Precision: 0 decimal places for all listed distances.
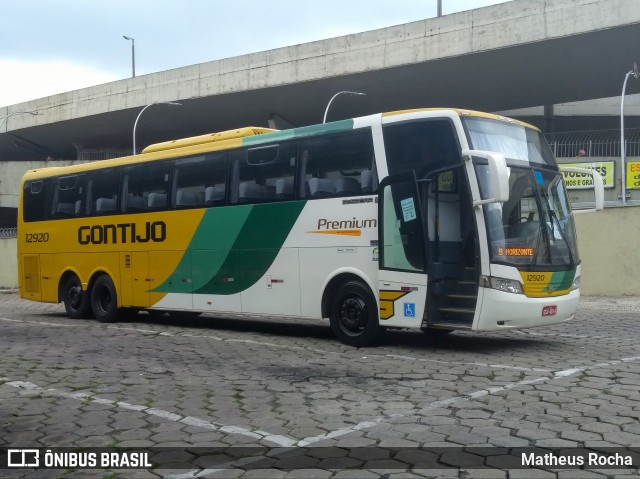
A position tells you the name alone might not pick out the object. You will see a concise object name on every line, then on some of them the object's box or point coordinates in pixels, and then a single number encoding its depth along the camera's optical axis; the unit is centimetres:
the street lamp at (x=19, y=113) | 5230
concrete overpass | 3189
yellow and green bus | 1004
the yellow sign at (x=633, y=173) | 3135
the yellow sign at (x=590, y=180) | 3219
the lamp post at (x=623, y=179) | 2070
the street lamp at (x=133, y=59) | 6419
